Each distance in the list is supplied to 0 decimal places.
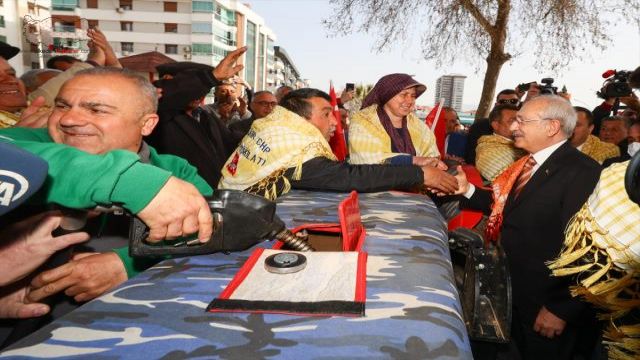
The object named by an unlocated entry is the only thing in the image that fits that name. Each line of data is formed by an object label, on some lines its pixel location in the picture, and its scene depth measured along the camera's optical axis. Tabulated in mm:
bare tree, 8734
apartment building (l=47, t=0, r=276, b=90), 51562
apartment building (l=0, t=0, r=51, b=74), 40750
